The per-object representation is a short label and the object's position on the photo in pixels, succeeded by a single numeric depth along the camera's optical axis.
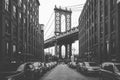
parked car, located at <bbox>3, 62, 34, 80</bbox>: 4.81
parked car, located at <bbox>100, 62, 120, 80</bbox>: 4.90
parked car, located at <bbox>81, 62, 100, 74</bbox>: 9.70
